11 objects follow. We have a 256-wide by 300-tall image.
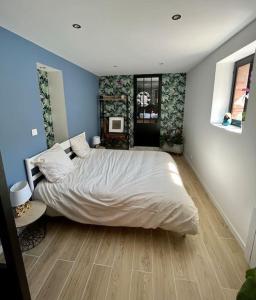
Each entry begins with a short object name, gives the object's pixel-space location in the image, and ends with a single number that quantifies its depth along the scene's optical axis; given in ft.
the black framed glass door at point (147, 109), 16.85
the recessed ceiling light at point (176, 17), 5.43
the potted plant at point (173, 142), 16.26
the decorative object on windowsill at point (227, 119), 8.72
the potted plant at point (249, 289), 2.44
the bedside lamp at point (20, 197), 5.62
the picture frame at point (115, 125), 17.26
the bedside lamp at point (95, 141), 14.53
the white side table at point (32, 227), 5.76
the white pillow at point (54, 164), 7.36
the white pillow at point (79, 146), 10.66
